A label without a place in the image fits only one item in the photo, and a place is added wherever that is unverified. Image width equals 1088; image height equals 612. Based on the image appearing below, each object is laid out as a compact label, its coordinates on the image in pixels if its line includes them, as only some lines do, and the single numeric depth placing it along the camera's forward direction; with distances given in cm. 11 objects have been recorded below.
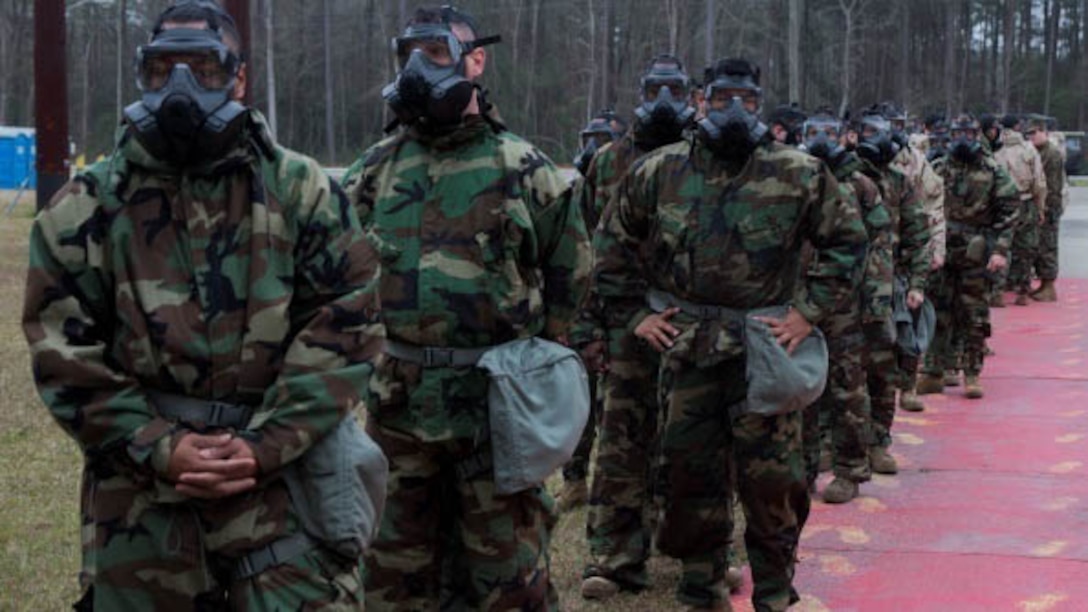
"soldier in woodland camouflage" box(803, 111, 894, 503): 754
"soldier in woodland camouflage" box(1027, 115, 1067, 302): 1730
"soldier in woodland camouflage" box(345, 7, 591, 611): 428
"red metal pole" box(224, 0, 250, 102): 1209
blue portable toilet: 3897
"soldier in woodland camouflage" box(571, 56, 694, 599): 602
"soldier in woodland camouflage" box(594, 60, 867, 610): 525
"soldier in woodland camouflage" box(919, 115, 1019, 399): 1109
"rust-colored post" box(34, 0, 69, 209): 1666
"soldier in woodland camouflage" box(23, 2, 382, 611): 319
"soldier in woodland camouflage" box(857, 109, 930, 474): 852
